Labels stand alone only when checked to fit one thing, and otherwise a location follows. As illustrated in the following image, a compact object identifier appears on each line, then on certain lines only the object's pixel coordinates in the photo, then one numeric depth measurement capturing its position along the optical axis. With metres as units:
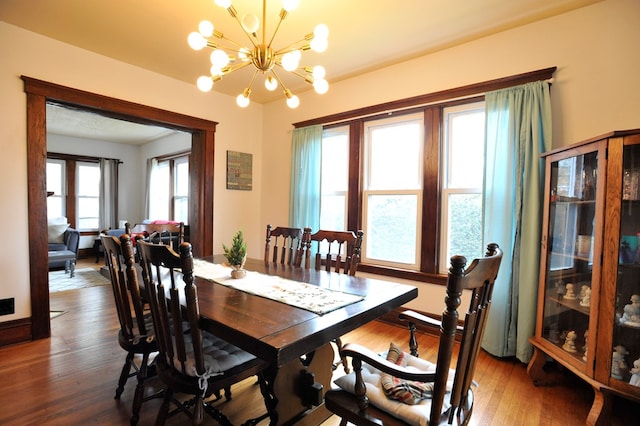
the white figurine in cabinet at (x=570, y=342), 1.97
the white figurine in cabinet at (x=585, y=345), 1.84
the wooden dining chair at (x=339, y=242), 2.27
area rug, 4.38
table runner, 1.48
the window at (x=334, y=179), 3.67
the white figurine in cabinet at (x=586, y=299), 1.92
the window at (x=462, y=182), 2.80
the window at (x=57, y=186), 6.61
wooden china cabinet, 1.71
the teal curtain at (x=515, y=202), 2.35
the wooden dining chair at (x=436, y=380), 0.96
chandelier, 1.64
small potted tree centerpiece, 2.00
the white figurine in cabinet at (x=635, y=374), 1.66
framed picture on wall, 4.12
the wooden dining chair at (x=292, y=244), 2.61
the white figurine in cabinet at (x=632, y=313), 1.74
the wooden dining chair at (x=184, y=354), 1.23
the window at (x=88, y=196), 6.96
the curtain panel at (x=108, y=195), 7.12
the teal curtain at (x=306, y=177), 3.73
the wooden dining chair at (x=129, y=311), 1.58
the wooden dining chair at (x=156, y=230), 2.88
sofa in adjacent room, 5.13
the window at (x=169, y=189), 6.32
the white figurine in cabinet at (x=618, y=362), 1.72
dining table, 1.15
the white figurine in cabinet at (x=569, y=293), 2.06
